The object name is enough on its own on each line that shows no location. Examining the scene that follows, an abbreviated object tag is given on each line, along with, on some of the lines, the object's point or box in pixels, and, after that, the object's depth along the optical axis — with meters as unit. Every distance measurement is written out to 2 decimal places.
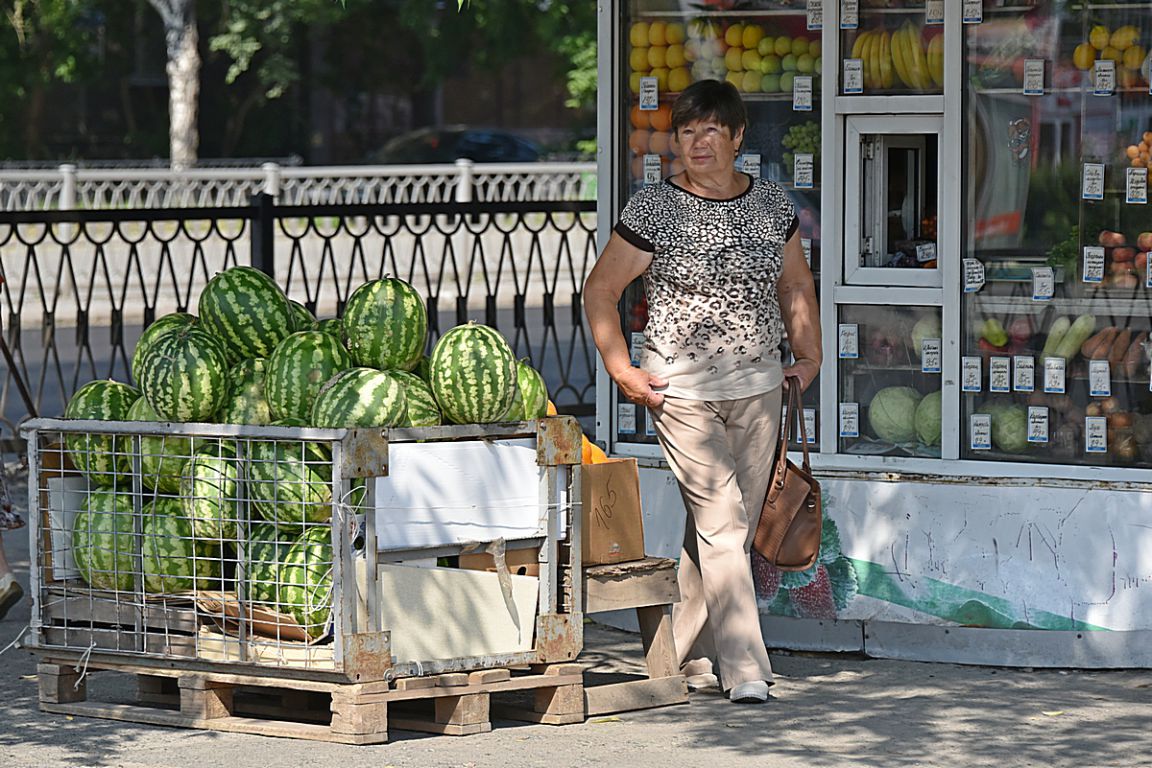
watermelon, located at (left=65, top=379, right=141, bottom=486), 10.90
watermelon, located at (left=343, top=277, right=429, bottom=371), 10.88
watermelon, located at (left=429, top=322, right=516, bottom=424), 10.49
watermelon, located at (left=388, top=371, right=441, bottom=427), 10.51
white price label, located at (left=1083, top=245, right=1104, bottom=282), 12.77
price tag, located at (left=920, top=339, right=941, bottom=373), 13.05
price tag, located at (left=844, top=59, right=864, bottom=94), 12.96
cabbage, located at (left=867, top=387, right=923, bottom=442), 13.20
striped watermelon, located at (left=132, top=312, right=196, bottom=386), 11.13
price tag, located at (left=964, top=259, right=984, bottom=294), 12.81
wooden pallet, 10.16
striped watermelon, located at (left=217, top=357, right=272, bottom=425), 10.77
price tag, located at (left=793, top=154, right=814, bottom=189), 13.38
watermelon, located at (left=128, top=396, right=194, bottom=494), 10.62
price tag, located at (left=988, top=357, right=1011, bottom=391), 12.98
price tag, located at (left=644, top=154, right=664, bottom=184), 13.80
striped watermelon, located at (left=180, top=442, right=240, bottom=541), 10.44
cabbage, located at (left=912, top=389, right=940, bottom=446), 13.07
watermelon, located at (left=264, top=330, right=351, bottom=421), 10.62
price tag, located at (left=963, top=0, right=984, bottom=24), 12.66
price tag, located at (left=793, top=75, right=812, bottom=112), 13.28
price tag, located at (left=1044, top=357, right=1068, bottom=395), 12.94
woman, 11.05
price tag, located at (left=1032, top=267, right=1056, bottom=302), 12.87
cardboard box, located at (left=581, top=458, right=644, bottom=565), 11.13
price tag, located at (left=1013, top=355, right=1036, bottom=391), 12.97
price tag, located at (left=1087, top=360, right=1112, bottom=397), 12.82
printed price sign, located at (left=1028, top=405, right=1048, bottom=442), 12.92
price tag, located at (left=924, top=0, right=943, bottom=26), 12.80
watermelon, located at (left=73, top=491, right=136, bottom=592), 10.79
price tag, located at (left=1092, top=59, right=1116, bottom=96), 12.53
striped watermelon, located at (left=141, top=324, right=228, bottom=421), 10.63
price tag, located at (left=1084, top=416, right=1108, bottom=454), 12.72
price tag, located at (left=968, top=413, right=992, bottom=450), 12.94
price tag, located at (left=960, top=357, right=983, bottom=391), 12.95
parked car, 73.31
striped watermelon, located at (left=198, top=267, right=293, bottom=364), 11.21
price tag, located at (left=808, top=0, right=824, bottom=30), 13.12
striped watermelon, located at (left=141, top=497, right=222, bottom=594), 10.62
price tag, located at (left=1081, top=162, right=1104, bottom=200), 12.68
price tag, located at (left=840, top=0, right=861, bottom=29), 13.03
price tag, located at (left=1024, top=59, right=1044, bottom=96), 12.70
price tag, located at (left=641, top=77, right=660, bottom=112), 13.72
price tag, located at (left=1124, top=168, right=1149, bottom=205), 12.59
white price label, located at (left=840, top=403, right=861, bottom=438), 13.33
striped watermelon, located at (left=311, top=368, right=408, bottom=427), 10.20
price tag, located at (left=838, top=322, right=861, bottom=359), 13.27
